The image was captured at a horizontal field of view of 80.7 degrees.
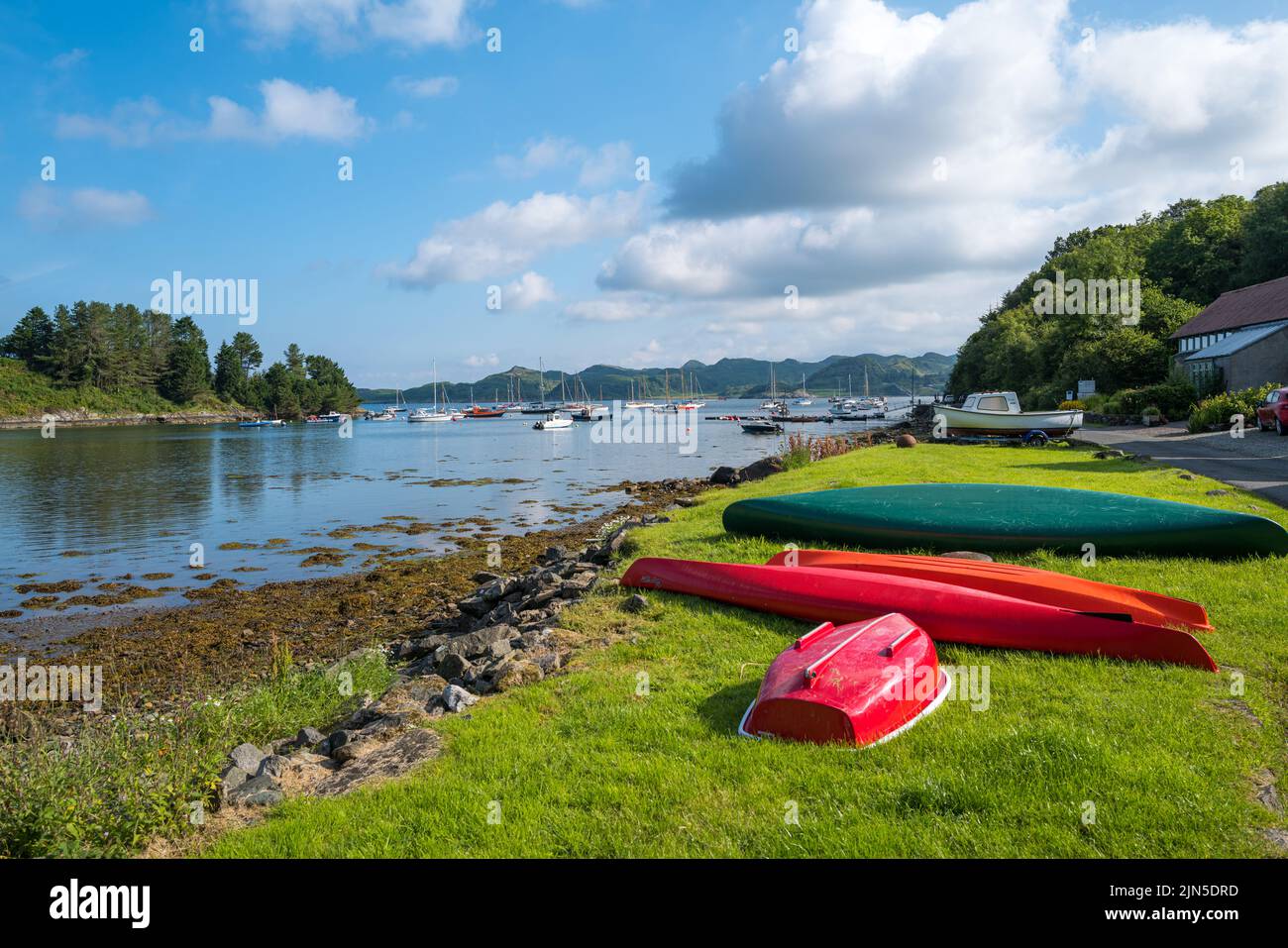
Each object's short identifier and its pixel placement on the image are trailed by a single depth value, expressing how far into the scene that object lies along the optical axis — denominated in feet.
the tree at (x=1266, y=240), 171.83
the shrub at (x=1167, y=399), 113.70
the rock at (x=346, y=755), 19.10
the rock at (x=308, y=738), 22.12
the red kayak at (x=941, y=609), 20.52
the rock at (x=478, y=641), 29.25
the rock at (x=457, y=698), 21.55
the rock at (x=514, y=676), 22.95
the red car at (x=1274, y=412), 77.10
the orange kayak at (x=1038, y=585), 22.72
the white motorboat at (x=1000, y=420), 92.63
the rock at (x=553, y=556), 56.13
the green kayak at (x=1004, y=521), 30.27
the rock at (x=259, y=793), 16.33
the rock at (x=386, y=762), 17.07
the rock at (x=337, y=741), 20.72
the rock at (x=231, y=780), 16.75
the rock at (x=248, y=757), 18.94
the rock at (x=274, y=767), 17.93
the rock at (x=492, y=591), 44.83
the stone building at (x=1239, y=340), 110.40
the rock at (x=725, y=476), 92.90
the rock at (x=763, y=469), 85.56
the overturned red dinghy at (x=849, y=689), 16.53
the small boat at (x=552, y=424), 311.97
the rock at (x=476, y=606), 44.06
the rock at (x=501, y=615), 37.73
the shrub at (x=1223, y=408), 90.99
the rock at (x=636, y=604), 29.63
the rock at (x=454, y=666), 27.08
